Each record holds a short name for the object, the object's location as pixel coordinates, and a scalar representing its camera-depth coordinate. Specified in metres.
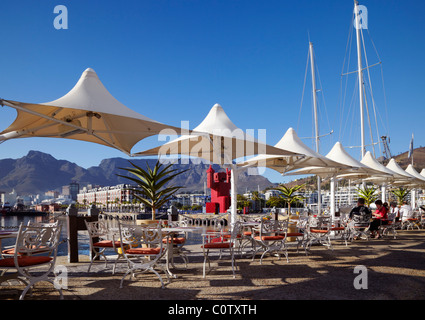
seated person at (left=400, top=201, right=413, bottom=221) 15.88
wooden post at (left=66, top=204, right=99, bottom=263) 7.42
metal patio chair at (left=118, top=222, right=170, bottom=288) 5.20
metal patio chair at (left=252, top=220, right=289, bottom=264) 7.22
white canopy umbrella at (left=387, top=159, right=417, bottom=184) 16.94
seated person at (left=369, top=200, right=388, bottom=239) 12.06
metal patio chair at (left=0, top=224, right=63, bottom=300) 4.28
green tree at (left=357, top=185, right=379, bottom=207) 22.09
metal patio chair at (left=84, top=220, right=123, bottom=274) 6.34
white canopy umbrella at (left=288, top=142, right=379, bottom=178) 12.62
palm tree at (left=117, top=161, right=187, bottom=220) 8.61
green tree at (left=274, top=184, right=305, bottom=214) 16.37
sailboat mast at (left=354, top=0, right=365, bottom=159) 20.25
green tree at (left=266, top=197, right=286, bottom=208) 50.07
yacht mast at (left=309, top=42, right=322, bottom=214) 20.76
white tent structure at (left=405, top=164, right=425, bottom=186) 18.62
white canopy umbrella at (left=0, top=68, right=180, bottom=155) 5.51
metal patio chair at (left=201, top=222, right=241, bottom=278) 5.94
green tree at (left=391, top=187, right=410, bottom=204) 23.88
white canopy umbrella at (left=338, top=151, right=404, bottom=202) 14.59
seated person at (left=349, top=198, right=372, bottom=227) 11.11
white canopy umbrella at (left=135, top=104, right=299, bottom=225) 7.92
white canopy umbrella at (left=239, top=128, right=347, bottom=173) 9.97
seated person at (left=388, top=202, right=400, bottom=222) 12.58
